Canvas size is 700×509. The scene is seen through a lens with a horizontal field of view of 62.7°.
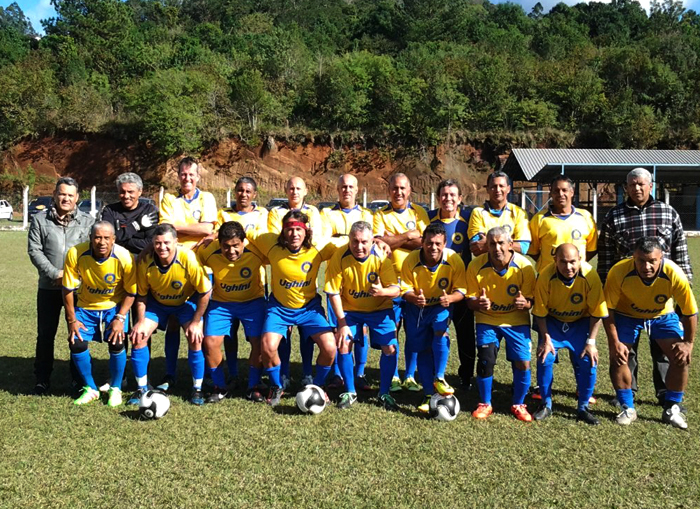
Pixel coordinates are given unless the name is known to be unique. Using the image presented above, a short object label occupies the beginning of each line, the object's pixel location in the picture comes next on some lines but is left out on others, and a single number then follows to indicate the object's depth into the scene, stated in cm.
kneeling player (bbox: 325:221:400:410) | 468
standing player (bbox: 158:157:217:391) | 516
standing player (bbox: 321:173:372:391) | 516
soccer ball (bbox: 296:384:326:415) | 444
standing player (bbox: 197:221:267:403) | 484
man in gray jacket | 486
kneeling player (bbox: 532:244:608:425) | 440
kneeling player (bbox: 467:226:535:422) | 451
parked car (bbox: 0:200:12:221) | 3075
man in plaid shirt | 475
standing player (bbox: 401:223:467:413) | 471
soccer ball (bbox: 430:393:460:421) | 435
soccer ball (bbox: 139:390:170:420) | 427
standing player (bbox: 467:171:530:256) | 502
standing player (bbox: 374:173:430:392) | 506
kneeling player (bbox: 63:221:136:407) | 465
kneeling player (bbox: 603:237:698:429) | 428
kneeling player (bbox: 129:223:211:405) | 470
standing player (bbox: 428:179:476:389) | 514
